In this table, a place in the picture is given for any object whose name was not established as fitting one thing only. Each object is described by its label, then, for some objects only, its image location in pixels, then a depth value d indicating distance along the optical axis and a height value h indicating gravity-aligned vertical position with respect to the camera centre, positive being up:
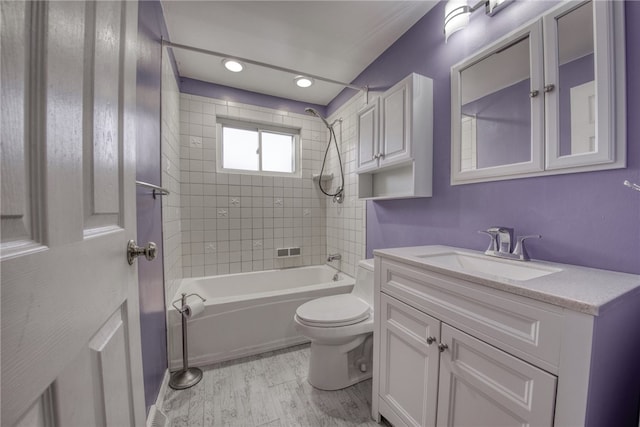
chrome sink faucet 1.06 -0.16
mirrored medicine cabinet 0.84 +0.48
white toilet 1.44 -0.79
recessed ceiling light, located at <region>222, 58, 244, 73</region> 2.03 +1.28
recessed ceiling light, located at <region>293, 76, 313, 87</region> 2.30 +1.28
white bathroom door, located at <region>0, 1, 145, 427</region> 0.29 +0.00
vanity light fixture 1.20 +1.05
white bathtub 1.75 -0.87
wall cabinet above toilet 1.48 +0.50
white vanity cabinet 0.59 -0.45
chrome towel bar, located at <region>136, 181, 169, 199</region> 1.35 +0.12
